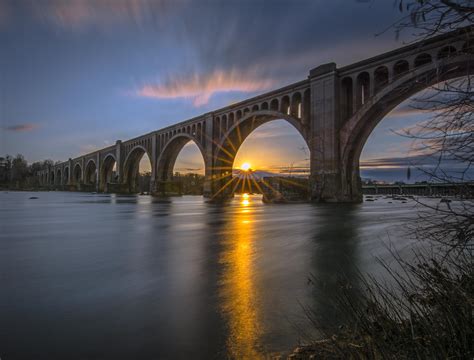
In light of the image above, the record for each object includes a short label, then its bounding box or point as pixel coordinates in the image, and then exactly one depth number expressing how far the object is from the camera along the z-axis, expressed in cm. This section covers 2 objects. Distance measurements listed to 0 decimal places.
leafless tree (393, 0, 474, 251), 196
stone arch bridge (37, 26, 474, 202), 2316
